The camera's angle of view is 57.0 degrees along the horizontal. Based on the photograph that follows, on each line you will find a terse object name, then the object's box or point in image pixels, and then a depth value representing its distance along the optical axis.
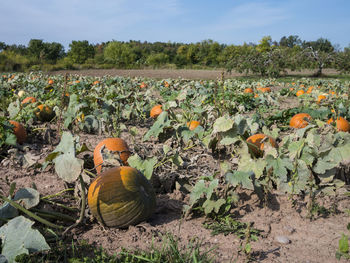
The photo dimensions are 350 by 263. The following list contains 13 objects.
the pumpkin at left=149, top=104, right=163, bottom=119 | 5.03
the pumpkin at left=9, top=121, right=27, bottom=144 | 3.80
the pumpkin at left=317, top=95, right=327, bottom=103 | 6.10
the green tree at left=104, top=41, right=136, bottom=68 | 56.88
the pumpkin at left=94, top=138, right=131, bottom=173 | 2.69
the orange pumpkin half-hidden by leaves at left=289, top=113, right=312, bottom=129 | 4.42
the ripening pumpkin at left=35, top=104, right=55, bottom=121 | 4.96
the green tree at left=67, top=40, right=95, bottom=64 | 60.58
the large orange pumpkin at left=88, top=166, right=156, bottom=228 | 2.09
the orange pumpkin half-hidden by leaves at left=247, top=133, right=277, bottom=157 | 2.83
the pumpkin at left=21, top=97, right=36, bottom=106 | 5.41
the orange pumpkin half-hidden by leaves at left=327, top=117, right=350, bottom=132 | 4.10
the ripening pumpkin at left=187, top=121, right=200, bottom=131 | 3.94
